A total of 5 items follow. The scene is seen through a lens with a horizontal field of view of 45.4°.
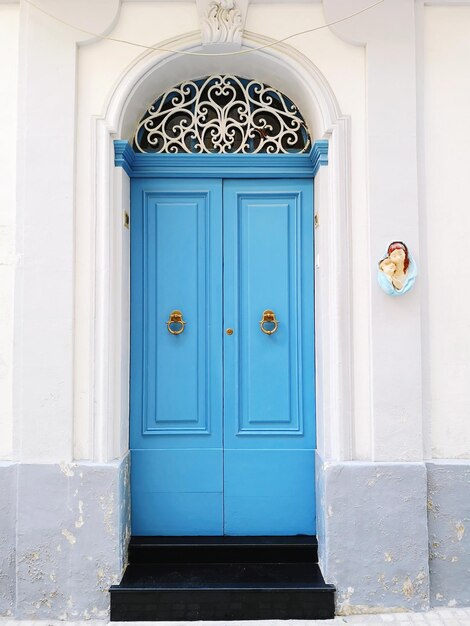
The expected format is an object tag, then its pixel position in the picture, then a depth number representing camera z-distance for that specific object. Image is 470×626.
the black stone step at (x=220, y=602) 3.69
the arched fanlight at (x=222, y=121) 4.35
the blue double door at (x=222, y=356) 4.26
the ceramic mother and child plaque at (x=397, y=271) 3.84
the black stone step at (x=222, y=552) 4.09
